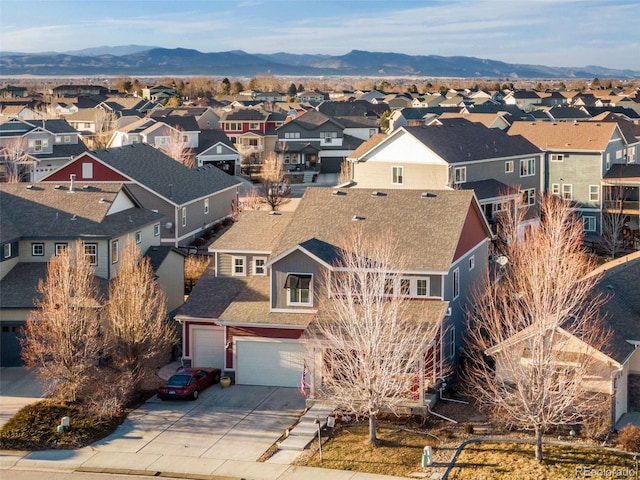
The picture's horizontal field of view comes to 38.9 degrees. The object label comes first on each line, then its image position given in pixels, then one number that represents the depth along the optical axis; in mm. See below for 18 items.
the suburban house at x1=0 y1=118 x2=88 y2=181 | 81438
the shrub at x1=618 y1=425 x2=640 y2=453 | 26906
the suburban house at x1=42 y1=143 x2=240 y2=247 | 55250
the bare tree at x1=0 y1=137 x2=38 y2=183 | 76688
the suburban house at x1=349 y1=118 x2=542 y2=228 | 58625
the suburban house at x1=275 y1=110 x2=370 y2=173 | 103000
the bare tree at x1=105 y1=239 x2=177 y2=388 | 32781
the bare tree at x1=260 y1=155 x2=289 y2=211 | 64312
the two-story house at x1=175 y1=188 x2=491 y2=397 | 33719
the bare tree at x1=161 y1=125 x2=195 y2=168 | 77312
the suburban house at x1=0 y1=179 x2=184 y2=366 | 36781
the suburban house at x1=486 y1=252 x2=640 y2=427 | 28875
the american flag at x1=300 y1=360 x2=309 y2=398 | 31469
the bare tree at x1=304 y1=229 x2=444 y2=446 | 27906
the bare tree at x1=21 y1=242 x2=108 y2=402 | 32031
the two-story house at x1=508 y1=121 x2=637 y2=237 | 65562
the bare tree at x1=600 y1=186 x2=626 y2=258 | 56125
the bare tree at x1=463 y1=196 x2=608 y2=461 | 26469
